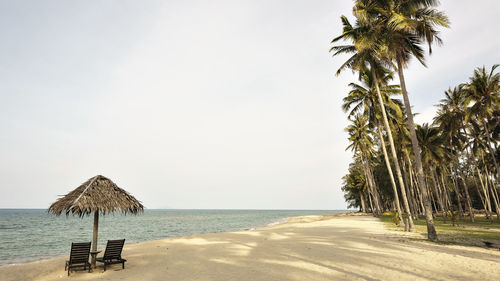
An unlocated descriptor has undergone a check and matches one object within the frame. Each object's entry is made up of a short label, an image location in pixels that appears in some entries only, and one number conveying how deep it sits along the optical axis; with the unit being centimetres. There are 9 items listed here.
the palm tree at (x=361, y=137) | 3784
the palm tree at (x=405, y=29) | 1370
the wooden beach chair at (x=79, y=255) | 952
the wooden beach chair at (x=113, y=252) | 975
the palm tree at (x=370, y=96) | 2233
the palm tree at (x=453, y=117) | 2694
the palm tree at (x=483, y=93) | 2175
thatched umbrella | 1009
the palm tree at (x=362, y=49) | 1579
